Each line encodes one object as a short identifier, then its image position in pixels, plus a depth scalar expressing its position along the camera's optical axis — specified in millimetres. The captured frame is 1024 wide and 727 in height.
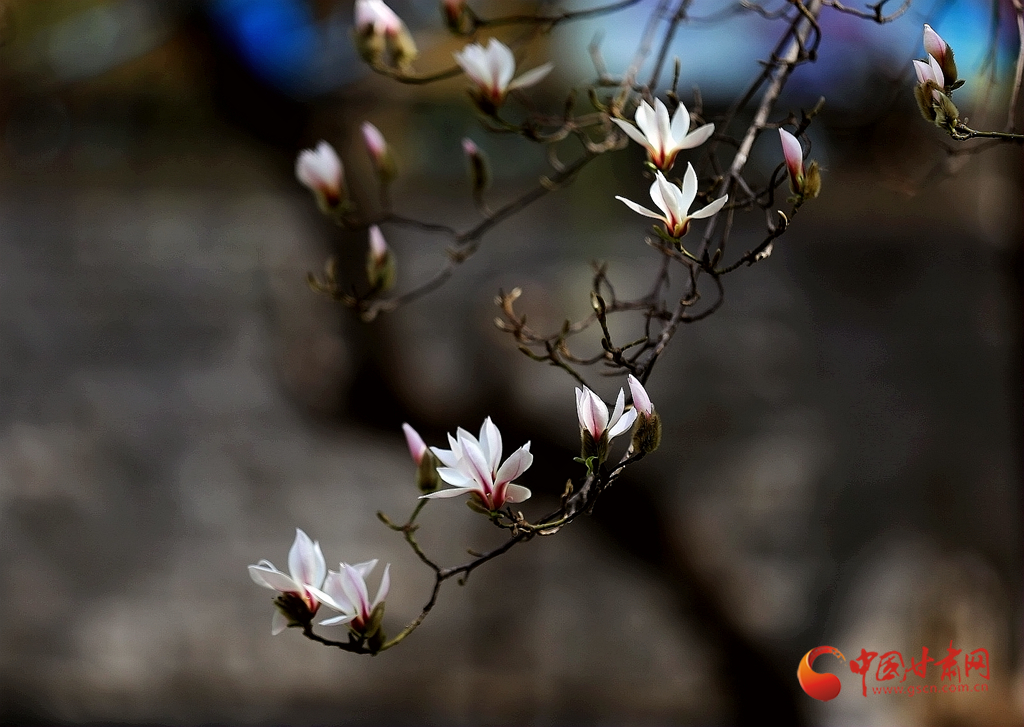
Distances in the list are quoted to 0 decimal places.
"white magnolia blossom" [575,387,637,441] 2720
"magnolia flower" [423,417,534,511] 2729
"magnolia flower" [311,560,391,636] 2788
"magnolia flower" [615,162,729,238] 2709
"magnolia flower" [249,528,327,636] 2798
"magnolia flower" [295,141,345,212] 3077
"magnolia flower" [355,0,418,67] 3051
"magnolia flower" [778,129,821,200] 2753
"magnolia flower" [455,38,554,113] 2952
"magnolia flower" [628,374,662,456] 2707
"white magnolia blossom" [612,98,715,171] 2742
